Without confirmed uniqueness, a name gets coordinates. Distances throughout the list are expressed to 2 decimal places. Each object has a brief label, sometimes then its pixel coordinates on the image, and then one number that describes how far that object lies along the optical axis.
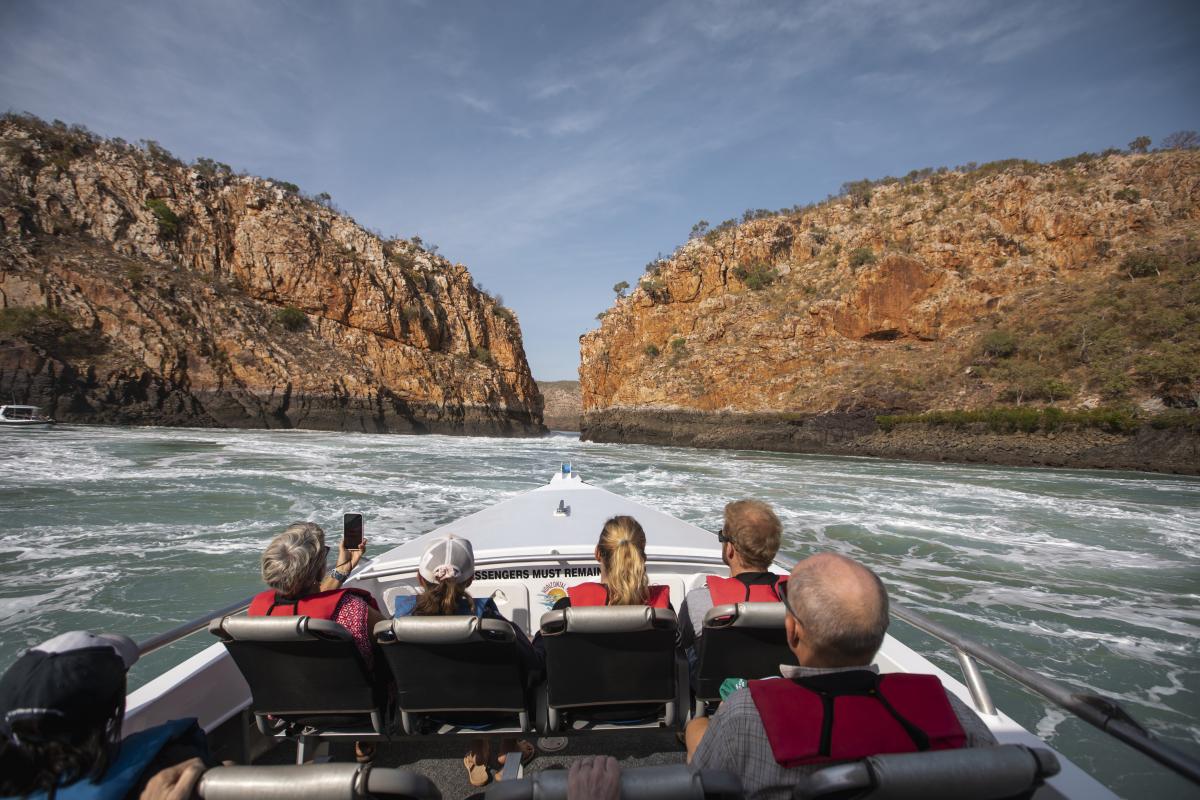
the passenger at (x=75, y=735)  0.98
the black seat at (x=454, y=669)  1.94
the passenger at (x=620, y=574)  2.27
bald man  1.08
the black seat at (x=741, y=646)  2.00
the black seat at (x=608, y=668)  2.03
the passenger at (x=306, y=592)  2.09
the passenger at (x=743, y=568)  2.22
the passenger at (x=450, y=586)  2.13
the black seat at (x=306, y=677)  1.94
